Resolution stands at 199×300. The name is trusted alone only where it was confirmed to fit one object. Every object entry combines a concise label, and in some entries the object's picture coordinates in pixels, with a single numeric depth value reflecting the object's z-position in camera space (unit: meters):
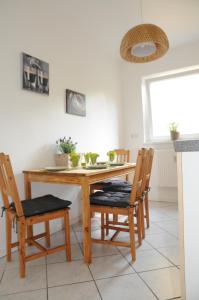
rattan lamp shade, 1.75
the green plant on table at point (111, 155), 2.70
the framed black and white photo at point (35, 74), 2.14
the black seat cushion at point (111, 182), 2.51
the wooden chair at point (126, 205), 1.72
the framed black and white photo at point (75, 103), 2.70
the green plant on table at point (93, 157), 2.37
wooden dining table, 1.69
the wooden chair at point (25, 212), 1.49
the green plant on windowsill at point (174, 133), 3.48
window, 3.59
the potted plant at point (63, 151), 2.34
